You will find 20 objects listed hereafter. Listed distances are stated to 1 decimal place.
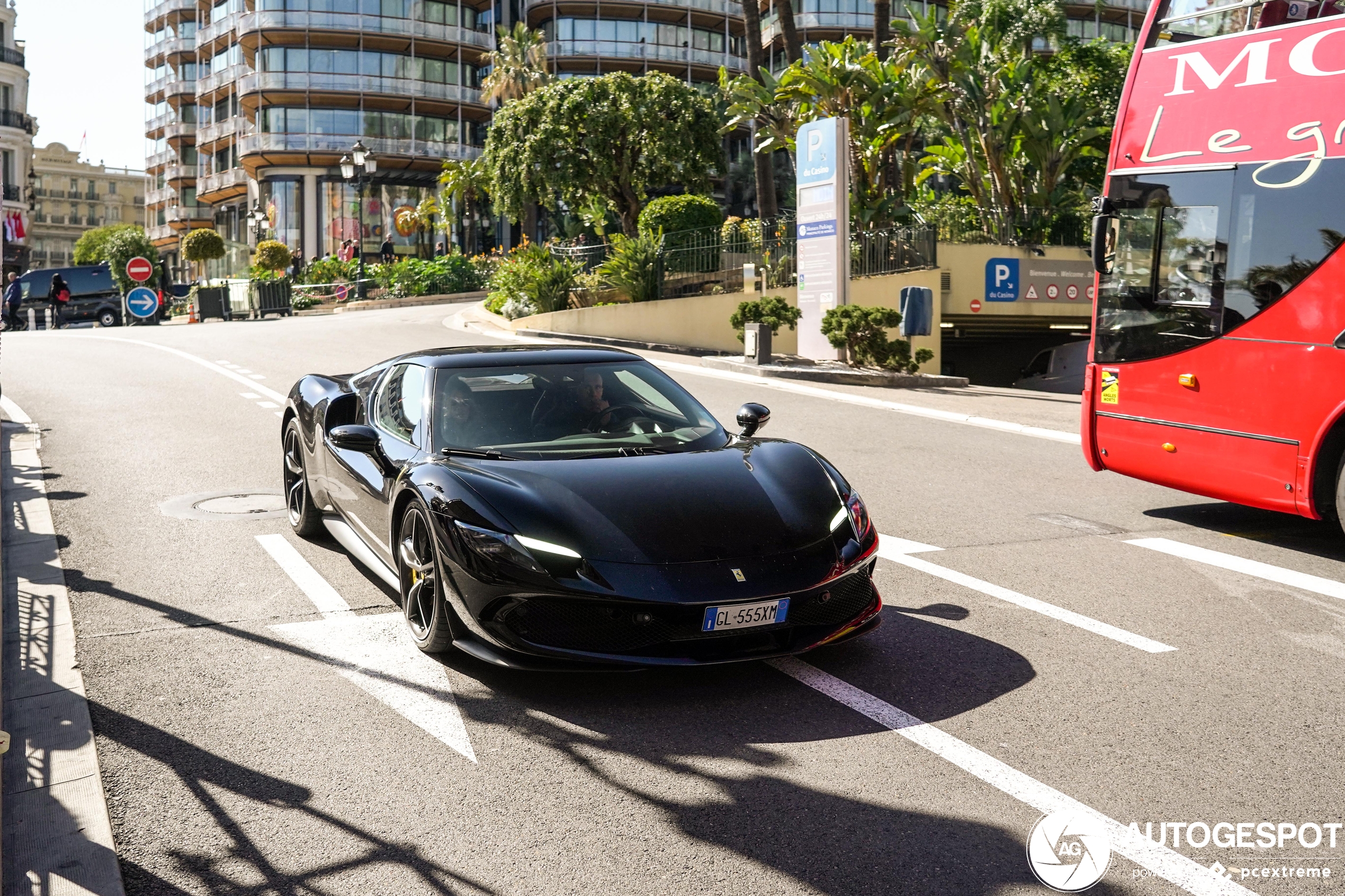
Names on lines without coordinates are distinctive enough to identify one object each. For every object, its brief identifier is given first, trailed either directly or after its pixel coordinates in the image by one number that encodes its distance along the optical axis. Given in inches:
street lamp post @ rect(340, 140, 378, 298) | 1453.0
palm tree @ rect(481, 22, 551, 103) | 2100.1
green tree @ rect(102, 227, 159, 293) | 2696.9
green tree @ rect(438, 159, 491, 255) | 1943.9
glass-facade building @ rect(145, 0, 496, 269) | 2415.1
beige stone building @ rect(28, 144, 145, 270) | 4990.2
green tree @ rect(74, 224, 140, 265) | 3799.2
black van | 1529.3
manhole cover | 329.7
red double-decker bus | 286.8
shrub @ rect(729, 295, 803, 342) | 869.8
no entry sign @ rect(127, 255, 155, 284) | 1343.5
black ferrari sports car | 176.9
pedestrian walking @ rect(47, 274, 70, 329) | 1482.5
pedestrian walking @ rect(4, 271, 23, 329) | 1475.1
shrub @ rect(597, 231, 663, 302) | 1072.2
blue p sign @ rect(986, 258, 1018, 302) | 1110.4
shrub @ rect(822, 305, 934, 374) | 788.6
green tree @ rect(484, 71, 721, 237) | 1368.1
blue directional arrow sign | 1311.5
